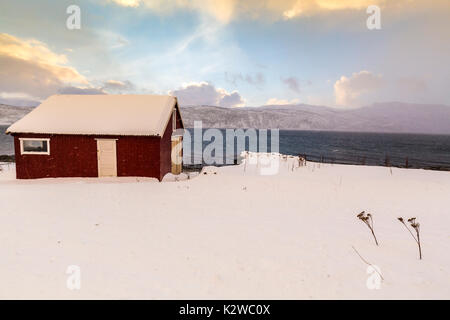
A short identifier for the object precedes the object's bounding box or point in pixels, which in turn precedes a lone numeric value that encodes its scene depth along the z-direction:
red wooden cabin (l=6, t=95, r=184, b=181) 14.95
